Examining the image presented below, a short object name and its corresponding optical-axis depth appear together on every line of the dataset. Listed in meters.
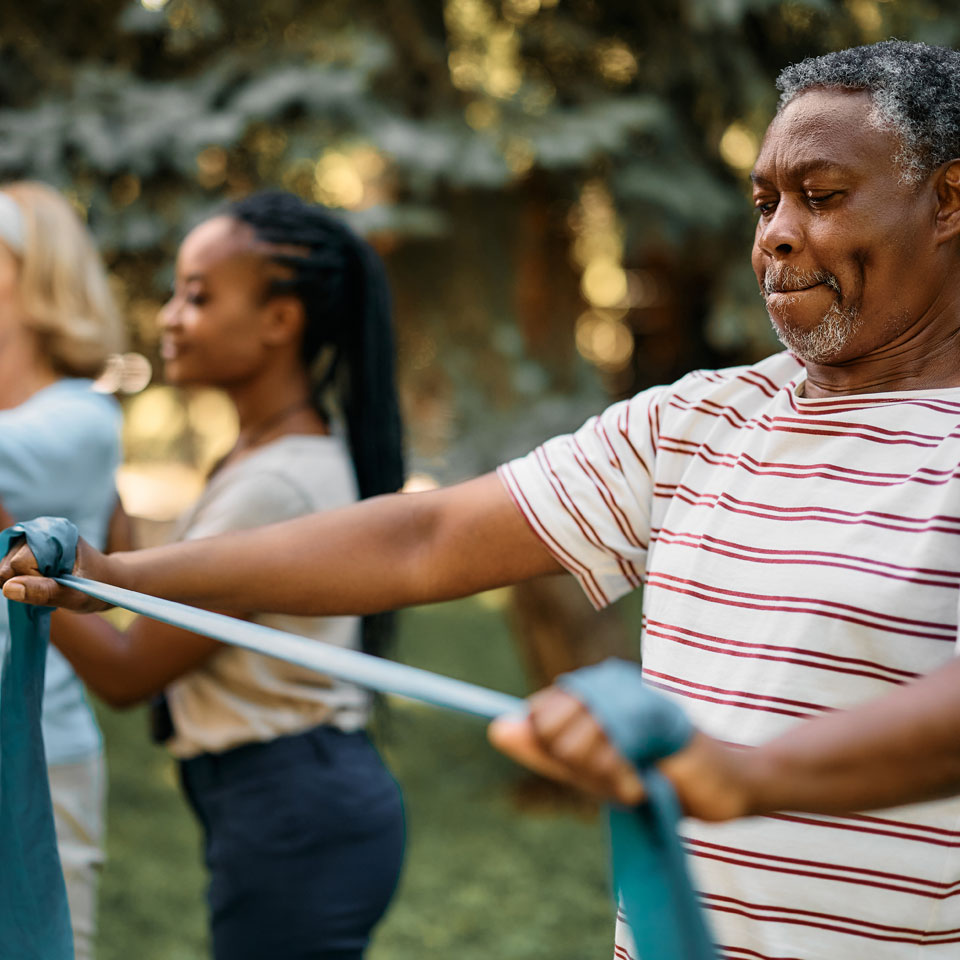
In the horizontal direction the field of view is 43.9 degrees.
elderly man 1.32
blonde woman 2.36
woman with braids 2.25
